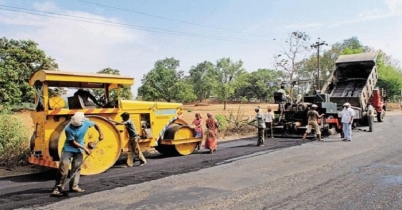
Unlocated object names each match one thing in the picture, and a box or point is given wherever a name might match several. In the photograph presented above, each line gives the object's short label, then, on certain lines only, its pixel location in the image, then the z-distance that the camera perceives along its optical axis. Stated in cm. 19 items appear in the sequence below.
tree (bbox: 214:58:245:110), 10269
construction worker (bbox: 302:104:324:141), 1441
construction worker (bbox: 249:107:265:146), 1296
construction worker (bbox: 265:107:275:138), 1520
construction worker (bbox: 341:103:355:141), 1386
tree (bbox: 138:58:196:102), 7212
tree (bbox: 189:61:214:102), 9546
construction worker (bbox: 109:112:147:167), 931
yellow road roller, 803
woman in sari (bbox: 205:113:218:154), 1148
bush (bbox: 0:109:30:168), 951
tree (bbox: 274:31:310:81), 3622
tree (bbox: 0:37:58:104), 3994
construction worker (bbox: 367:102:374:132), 1678
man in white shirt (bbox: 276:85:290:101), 1630
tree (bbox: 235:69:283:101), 9012
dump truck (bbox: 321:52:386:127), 1842
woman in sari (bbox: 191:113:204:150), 1144
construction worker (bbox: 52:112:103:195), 644
